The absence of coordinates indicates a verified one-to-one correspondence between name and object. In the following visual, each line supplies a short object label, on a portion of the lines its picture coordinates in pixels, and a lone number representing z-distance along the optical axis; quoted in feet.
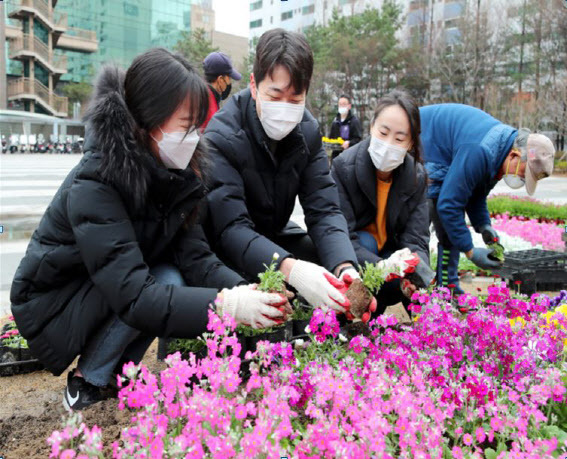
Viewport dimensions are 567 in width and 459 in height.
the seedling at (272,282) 5.54
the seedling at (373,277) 6.41
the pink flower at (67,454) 3.46
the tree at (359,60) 95.91
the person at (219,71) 15.94
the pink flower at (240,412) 4.15
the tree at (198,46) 126.21
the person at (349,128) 34.42
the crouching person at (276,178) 7.25
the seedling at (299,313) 8.09
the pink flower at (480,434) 4.56
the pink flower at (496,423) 4.66
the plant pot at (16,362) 7.90
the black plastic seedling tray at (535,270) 12.00
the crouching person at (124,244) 5.59
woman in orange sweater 8.82
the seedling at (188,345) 7.12
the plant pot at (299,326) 7.98
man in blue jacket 10.55
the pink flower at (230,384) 4.30
